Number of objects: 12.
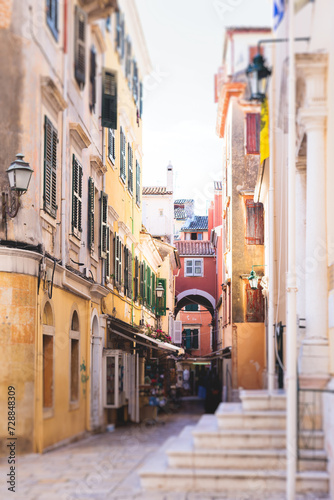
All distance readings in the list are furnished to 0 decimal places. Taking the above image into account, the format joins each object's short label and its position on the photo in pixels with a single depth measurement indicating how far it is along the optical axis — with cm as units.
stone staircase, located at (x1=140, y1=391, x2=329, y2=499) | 770
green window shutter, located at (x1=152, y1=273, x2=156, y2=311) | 3004
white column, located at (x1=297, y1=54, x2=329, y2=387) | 912
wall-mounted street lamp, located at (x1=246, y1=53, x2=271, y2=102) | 755
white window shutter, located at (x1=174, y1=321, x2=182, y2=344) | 3983
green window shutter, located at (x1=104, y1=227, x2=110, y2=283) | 1703
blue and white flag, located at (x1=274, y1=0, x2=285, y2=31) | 783
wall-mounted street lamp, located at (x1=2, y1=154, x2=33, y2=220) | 1103
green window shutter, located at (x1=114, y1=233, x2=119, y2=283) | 1775
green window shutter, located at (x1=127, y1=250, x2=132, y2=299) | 2036
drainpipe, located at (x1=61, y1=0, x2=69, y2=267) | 1327
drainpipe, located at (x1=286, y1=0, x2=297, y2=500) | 738
